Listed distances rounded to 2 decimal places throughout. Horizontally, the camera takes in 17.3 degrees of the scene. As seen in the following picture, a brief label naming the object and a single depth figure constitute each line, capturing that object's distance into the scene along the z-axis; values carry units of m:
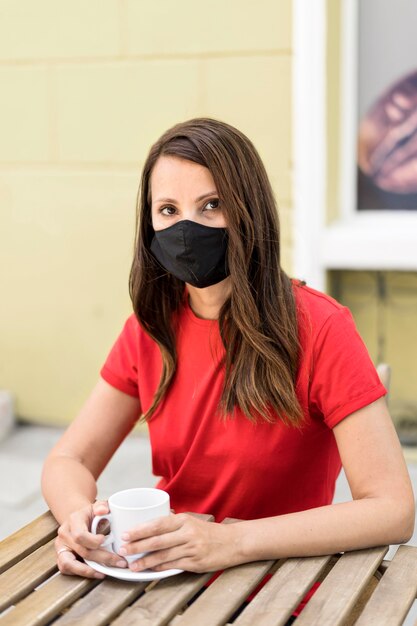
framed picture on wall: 2.87
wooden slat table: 1.40
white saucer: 1.47
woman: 1.57
